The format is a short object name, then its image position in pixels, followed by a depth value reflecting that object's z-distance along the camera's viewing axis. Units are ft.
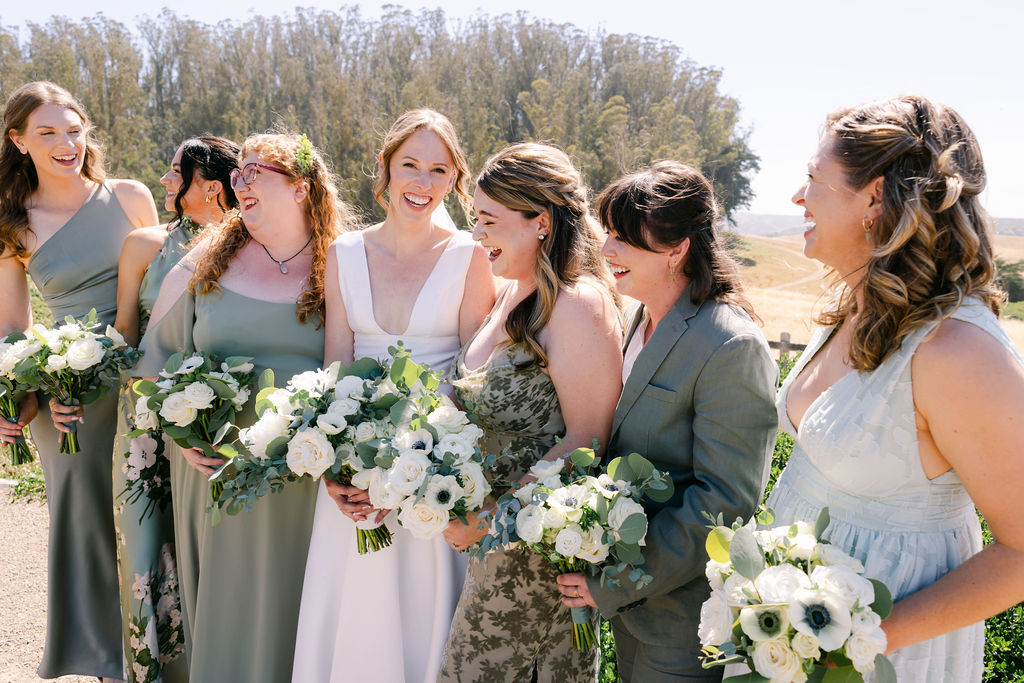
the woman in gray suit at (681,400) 7.72
